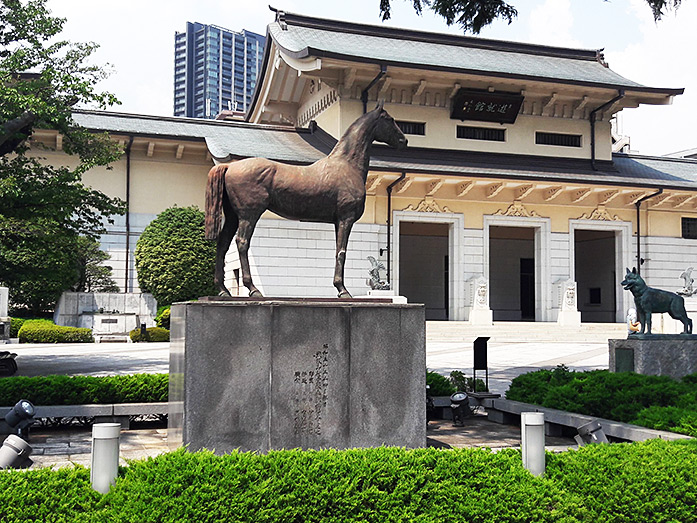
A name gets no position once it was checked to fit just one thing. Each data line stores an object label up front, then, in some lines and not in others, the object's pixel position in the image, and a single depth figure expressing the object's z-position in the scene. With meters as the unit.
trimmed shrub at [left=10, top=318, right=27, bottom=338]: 26.58
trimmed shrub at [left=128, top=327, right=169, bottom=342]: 27.38
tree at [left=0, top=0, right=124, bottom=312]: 13.50
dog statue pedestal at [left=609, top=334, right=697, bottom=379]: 11.99
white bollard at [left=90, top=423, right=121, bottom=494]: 4.96
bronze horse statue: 7.60
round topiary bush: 28.80
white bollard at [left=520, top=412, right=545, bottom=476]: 5.60
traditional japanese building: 29.81
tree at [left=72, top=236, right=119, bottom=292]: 30.19
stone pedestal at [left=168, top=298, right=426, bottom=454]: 6.70
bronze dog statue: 12.98
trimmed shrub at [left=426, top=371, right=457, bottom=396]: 11.02
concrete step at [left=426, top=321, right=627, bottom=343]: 28.05
